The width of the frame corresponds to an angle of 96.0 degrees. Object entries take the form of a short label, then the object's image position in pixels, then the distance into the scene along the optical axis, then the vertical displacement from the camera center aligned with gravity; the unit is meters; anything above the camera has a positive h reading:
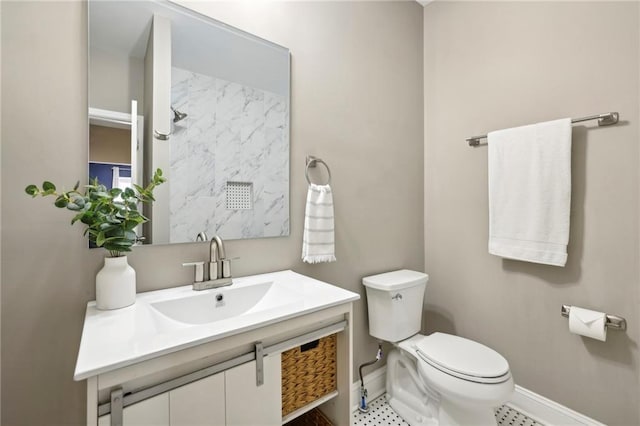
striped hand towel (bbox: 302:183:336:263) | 1.39 -0.06
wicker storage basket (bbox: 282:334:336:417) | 0.98 -0.57
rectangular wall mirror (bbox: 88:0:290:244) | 1.01 +0.40
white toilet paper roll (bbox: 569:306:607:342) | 1.28 -0.49
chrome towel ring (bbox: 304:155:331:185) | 1.48 +0.27
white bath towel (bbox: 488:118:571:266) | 1.40 +0.12
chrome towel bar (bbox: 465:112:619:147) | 1.29 +0.44
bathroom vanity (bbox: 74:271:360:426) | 0.64 -0.37
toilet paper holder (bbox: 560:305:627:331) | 1.28 -0.48
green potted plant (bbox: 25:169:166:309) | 0.84 -0.04
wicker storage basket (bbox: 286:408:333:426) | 1.20 -0.89
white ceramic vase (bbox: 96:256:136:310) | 0.87 -0.21
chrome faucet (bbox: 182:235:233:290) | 1.11 -0.22
